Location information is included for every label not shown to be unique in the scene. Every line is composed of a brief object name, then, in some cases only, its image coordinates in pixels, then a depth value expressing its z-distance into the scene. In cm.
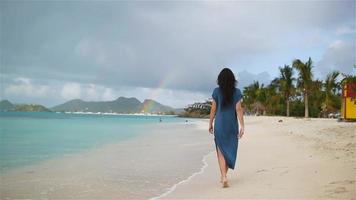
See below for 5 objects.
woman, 552
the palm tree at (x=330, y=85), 4553
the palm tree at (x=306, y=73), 4619
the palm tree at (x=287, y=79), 5540
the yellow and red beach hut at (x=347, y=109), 2578
